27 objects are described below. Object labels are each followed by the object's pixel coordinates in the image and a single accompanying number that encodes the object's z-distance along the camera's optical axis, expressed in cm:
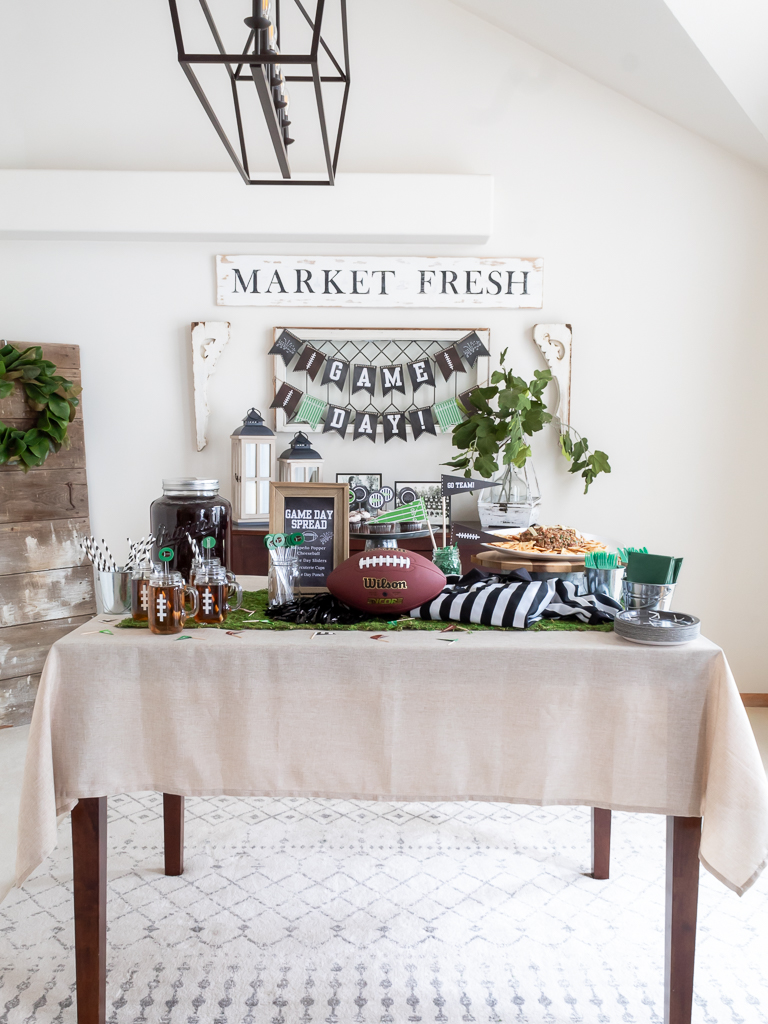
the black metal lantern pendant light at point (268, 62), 102
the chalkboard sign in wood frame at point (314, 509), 166
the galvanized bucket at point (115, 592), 159
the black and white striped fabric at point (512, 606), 151
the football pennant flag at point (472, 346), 354
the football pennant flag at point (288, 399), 354
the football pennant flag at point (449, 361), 354
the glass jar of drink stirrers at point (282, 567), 162
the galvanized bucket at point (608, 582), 169
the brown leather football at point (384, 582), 151
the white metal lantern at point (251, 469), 335
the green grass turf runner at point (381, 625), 149
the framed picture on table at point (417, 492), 358
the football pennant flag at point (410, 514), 174
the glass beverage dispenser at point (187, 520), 167
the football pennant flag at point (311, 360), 354
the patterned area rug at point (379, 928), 158
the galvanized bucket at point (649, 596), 147
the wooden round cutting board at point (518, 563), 186
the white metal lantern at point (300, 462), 332
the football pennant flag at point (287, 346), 354
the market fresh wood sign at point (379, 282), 353
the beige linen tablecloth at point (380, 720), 135
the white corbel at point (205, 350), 353
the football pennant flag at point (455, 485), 247
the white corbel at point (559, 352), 352
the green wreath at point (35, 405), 314
